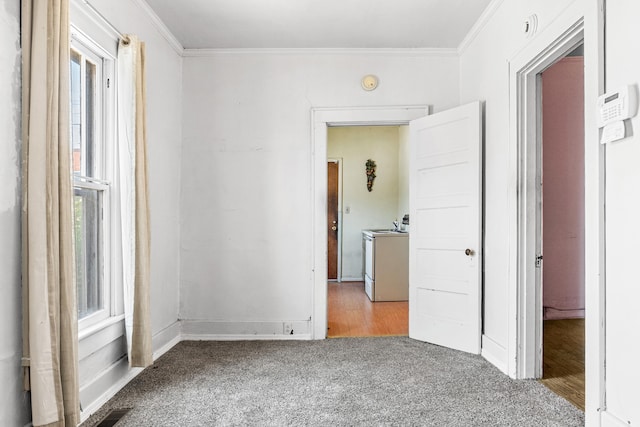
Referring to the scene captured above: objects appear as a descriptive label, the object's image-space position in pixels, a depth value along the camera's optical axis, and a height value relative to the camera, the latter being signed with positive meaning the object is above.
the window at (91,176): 2.30 +0.22
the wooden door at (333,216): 6.82 -0.05
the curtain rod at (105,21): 2.23 +1.13
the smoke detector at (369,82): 3.66 +1.17
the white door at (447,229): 3.16 -0.13
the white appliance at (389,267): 5.23 -0.70
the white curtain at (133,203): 2.50 +0.07
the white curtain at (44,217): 1.71 -0.01
